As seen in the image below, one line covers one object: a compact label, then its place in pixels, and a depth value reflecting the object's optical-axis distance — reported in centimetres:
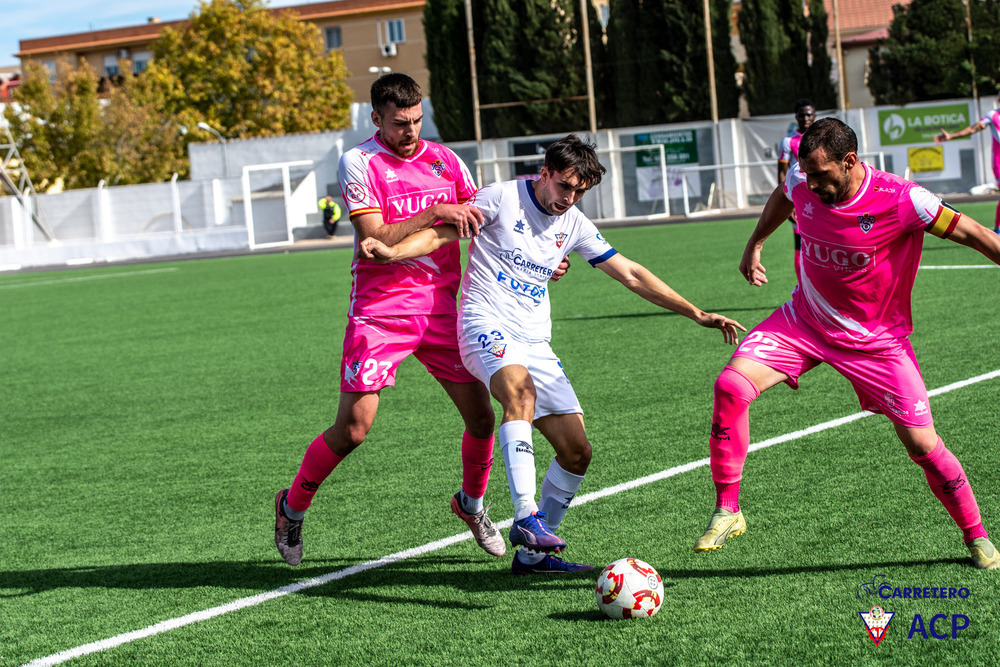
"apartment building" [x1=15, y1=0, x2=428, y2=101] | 6900
